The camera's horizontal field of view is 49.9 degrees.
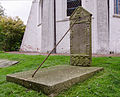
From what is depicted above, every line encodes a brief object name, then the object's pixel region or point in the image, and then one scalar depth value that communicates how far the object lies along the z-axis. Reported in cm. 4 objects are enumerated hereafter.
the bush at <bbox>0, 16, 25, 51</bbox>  1715
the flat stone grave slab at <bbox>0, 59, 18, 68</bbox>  584
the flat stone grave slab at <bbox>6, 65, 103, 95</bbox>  225
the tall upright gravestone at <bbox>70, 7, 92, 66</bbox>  398
